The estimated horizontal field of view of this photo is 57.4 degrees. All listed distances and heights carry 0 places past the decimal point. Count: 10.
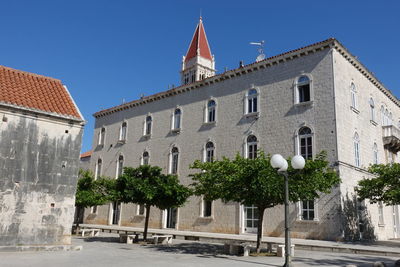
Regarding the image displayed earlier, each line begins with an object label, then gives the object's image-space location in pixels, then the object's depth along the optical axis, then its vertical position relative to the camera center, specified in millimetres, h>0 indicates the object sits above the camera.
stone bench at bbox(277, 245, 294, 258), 13344 -1108
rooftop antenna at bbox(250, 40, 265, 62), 29575 +13337
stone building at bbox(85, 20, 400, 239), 20359 +5947
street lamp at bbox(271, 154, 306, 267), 9719 +1404
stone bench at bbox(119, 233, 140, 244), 18188 -1145
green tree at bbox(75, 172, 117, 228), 21906 +1374
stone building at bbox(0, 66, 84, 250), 12398 +1563
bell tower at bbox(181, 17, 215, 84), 55594 +23861
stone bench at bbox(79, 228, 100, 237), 21831 -1098
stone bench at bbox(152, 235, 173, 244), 18172 -1142
